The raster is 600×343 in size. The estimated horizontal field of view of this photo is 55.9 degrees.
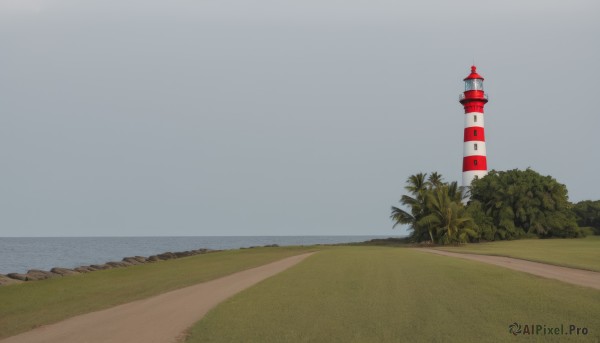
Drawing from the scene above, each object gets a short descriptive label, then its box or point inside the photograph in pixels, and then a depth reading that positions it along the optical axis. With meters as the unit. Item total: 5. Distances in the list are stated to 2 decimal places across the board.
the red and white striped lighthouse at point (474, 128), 64.25
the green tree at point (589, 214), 69.31
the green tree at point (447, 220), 56.31
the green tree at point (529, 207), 60.16
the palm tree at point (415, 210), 61.66
